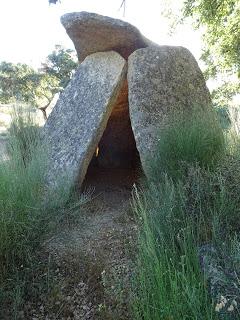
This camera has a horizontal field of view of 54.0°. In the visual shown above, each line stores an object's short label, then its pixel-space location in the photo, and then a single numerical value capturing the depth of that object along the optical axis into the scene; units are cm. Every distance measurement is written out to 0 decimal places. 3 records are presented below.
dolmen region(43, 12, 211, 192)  290
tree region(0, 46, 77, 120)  1216
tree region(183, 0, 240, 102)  492
